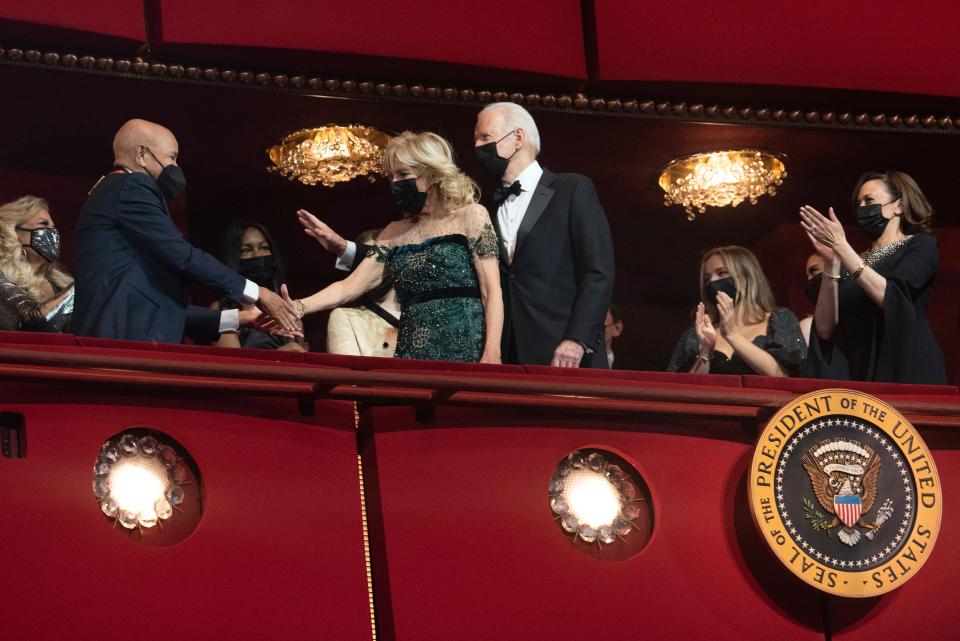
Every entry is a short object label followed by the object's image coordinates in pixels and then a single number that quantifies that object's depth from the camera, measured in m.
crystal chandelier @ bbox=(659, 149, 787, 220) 13.29
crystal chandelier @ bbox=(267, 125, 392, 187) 12.50
